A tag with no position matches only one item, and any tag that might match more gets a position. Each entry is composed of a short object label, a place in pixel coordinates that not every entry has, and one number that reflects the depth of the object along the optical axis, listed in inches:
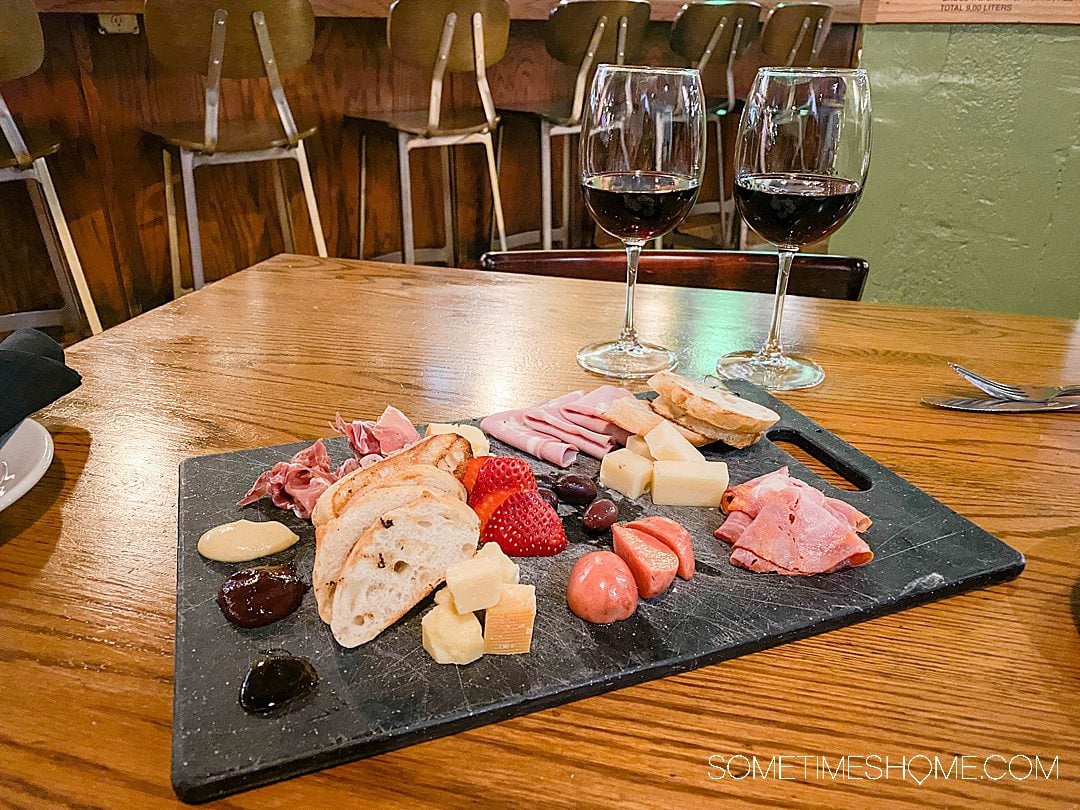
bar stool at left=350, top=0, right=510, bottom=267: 111.5
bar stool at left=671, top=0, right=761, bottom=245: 143.3
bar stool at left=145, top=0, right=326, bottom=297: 92.7
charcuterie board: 19.9
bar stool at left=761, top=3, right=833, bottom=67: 150.9
